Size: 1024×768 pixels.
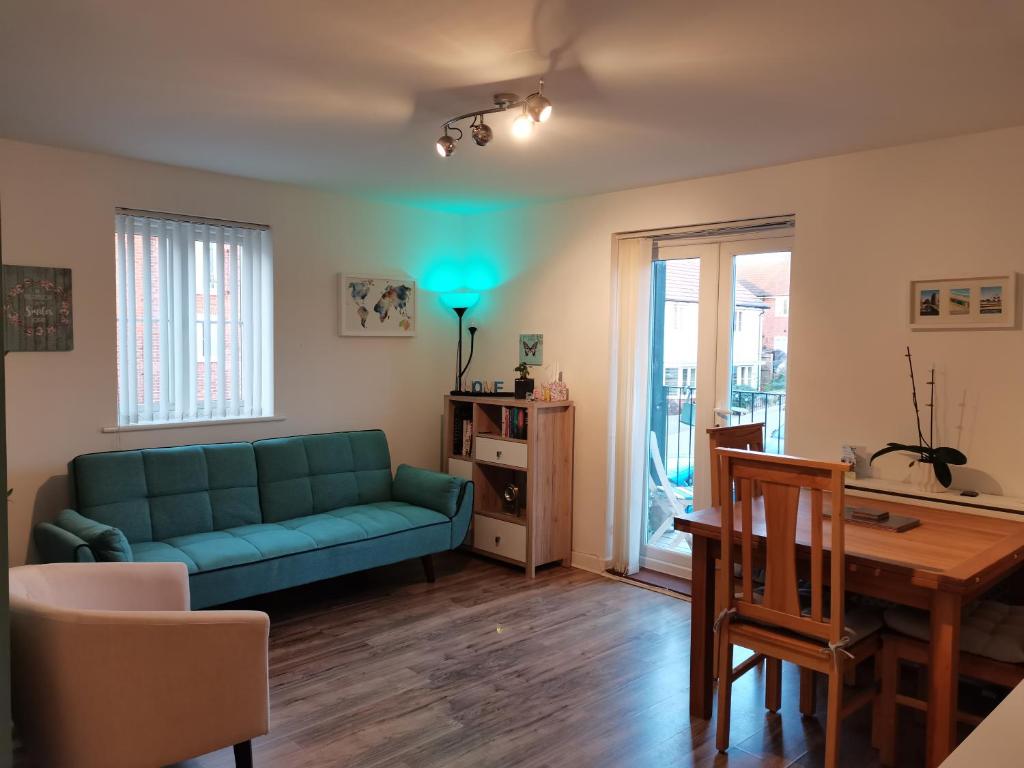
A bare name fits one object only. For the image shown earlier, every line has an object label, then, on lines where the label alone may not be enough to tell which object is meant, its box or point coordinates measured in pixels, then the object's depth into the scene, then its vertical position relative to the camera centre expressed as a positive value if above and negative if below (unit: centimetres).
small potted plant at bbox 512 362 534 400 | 477 -16
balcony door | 414 +0
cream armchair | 207 -95
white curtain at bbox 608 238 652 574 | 462 -20
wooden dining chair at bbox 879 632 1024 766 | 249 -111
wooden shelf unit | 464 -77
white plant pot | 337 -53
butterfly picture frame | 510 +6
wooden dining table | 231 -66
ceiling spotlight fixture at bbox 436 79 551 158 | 259 +87
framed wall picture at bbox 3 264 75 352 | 362 +22
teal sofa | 349 -84
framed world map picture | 490 +35
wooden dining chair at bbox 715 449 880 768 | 236 -77
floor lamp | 540 +40
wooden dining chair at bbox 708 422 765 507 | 331 -36
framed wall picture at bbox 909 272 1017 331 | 320 +26
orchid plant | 319 -40
